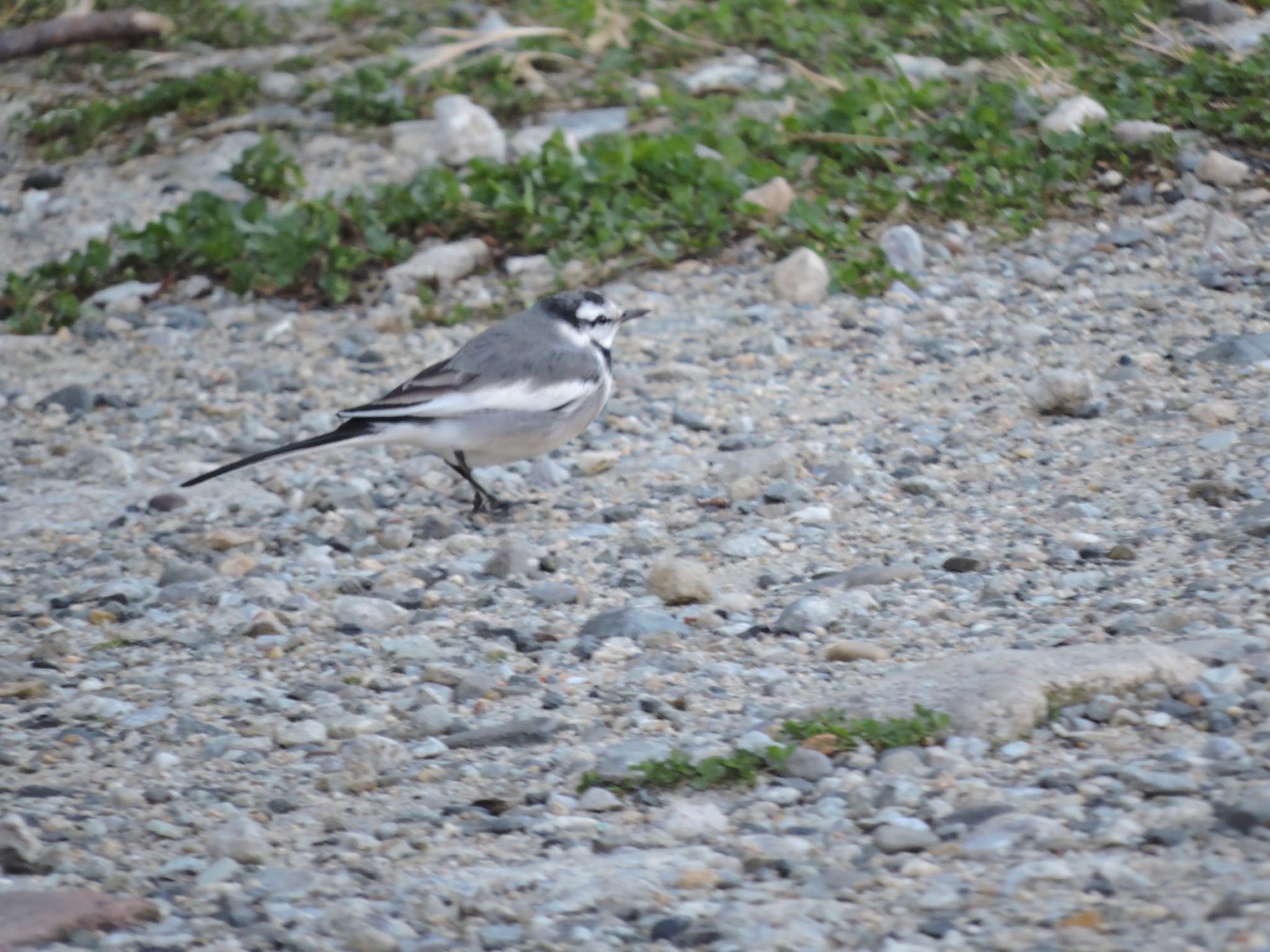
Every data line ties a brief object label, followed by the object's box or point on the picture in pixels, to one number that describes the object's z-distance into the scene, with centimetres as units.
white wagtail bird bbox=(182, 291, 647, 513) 1165
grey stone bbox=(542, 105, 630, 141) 1730
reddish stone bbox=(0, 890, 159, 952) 602
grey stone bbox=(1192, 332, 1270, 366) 1250
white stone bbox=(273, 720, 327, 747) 823
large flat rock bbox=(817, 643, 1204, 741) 743
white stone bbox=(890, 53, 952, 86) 1759
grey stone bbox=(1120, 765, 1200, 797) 659
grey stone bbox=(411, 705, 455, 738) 831
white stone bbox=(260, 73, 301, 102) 1864
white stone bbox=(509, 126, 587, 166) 1681
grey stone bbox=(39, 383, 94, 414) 1386
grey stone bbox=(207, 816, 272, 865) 687
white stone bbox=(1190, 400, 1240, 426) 1157
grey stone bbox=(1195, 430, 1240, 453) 1112
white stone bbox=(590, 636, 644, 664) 920
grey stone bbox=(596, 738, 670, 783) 753
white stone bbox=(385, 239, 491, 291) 1538
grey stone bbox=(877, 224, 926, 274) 1492
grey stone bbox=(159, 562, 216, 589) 1076
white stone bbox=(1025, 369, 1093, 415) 1211
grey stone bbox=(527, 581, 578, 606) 1019
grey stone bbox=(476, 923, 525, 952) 610
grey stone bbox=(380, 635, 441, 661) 934
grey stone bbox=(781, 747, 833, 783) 734
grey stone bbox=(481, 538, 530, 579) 1068
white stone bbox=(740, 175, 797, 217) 1560
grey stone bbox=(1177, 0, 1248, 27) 1812
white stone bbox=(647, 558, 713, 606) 991
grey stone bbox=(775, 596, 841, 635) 935
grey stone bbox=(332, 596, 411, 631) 992
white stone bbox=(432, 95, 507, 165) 1695
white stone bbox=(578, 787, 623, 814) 733
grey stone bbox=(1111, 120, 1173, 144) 1578
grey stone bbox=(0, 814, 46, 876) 674
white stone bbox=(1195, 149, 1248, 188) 1526
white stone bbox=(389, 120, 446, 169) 1709
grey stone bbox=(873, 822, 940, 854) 656
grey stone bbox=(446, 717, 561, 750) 813
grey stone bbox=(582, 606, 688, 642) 950
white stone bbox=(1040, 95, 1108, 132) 1599
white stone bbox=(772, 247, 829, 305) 1463
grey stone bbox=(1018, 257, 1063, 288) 1447
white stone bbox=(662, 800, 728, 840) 694
